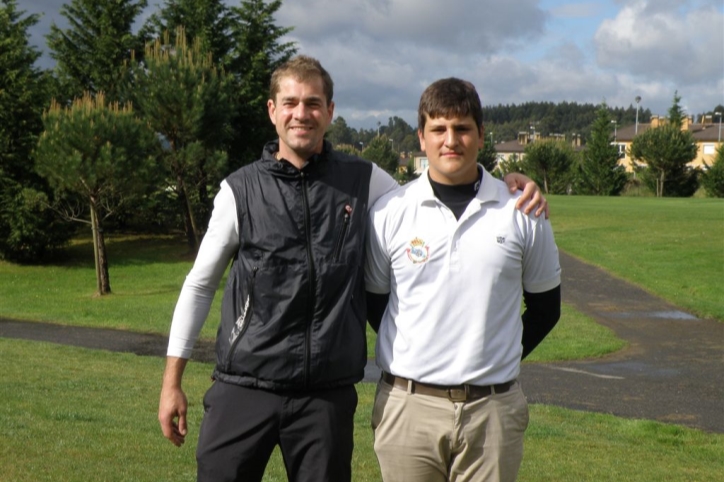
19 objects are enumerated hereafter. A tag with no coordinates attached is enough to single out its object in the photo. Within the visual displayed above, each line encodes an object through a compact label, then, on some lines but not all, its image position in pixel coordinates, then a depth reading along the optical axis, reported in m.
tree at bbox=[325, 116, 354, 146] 178.90
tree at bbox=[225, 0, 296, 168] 39.16
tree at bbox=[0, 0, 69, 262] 32.19
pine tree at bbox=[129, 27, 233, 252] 31.77
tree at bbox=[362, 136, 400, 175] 94.56
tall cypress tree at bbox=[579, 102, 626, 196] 71.50
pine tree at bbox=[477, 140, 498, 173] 78.73
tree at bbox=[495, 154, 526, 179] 69.62
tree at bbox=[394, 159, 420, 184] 81.90
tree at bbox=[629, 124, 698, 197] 68.38
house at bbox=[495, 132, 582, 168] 158.12
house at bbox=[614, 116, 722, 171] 123.12
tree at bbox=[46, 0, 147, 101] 37.38
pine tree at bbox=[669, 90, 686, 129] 82.75
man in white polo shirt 3.62
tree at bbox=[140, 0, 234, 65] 38.88
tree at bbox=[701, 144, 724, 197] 64.62
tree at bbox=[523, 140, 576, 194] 78.50
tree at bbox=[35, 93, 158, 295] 25.23
